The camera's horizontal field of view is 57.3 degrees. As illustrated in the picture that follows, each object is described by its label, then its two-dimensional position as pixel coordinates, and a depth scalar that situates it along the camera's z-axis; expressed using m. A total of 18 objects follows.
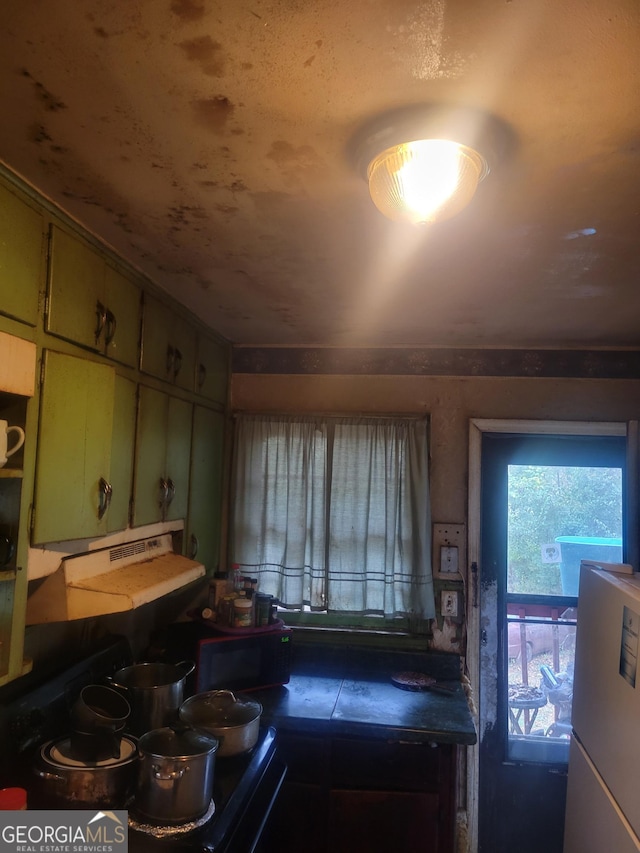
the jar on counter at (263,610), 2.75
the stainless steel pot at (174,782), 1.63
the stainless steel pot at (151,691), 1.99
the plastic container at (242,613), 2.65
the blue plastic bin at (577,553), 2.98
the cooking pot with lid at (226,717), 2.00
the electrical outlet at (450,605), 3.00
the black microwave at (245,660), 2.54
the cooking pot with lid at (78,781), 1.58
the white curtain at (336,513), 2.99
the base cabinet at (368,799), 2.38
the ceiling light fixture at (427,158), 1.13
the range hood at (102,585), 1.70
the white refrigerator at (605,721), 1.75
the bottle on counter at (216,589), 2.77
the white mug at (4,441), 1.36
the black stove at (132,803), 1.60
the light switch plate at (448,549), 3.01
